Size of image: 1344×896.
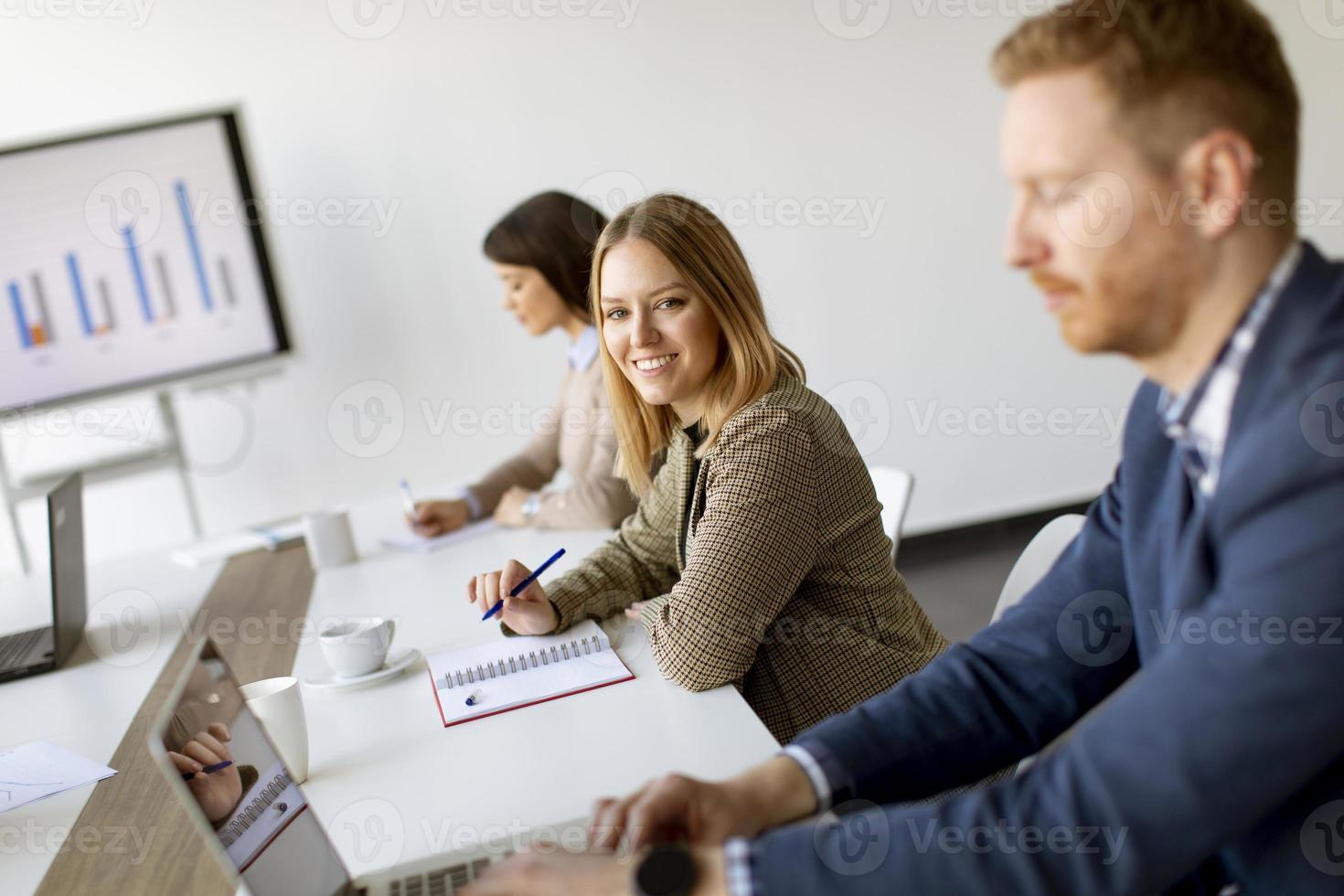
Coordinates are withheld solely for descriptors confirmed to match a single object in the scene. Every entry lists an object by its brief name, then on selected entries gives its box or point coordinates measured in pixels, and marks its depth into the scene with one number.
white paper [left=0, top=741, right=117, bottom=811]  1.39
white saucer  1.55
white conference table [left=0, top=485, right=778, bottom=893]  1.16
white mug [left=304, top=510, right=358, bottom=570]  2.29
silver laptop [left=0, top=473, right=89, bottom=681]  1.94
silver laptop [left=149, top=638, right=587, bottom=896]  0.92
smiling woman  1.46
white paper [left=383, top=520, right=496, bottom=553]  2.38
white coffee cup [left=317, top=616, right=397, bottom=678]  1.55
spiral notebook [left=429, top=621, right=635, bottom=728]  1.43
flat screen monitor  3.42
